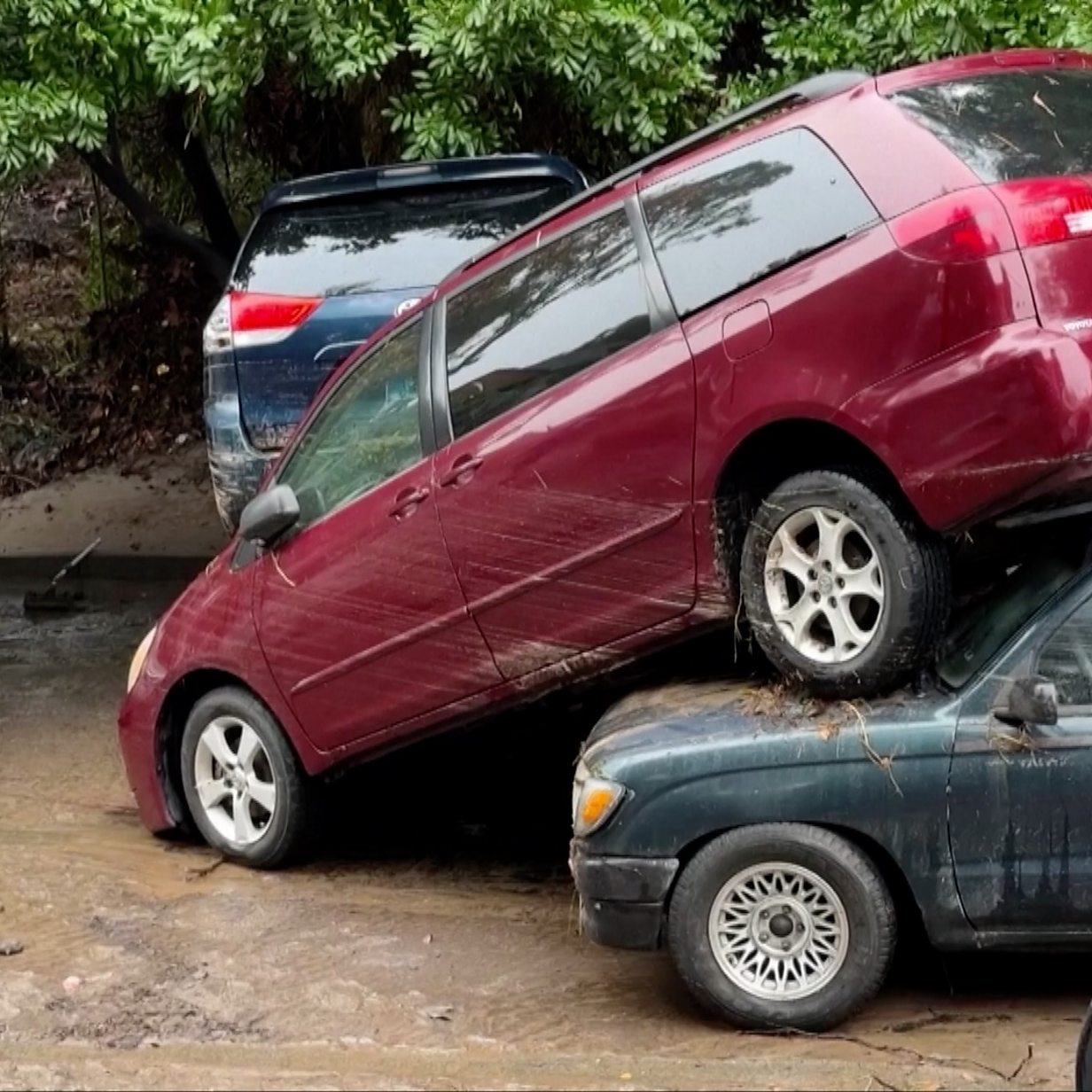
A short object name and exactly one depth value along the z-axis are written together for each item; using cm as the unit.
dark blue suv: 1530
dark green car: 919
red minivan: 911
